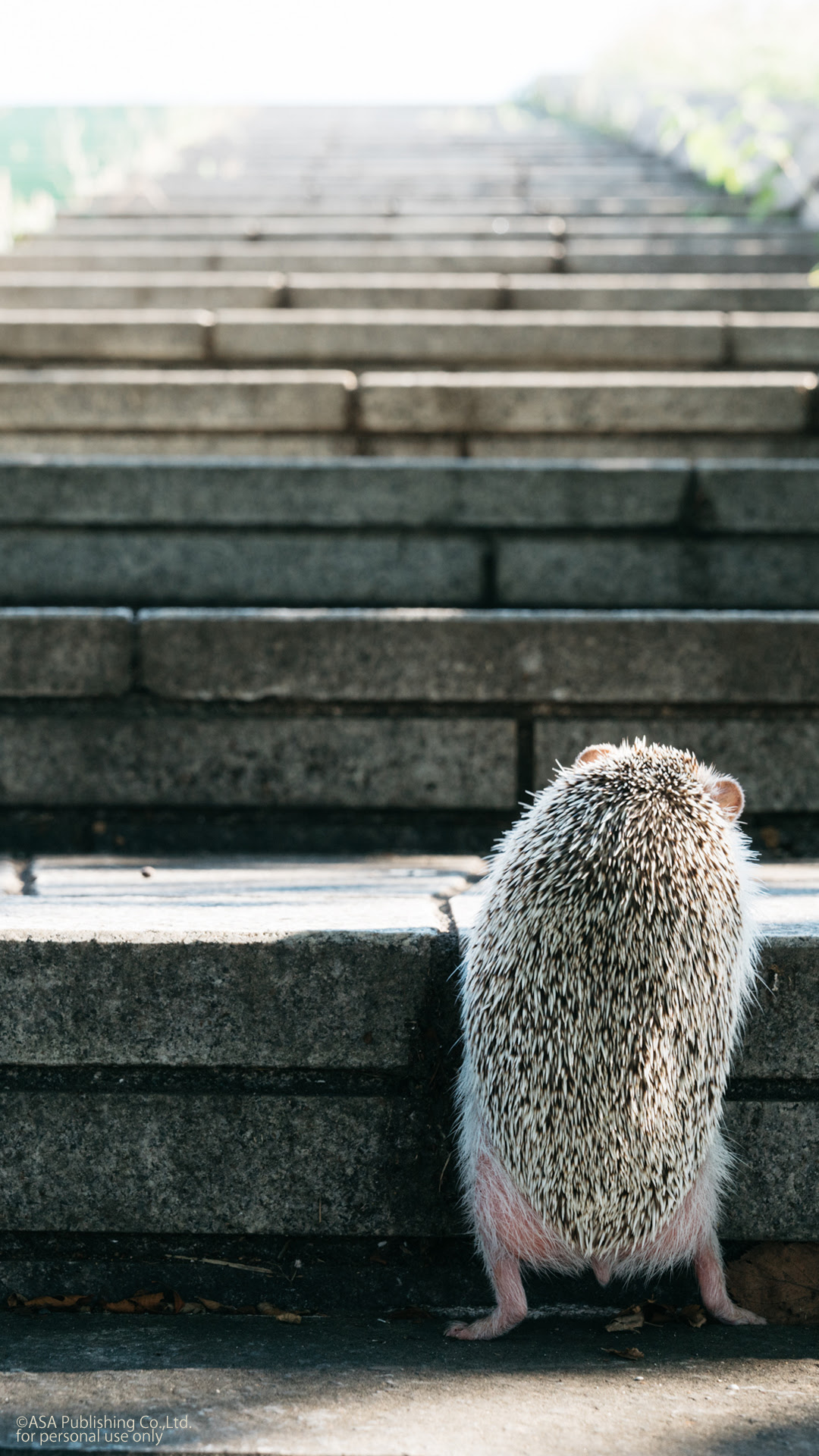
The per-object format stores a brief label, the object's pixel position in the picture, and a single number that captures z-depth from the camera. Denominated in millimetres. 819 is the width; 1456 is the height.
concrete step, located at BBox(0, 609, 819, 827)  3248
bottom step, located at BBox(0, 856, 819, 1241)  2127
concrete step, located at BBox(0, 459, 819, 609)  3842
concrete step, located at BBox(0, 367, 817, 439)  4469
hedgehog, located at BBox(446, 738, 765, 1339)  1963
